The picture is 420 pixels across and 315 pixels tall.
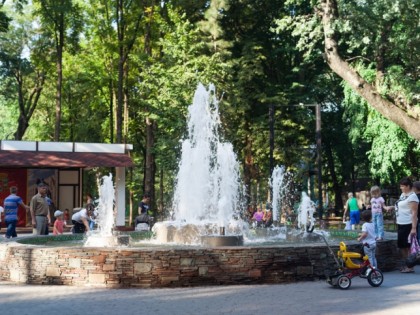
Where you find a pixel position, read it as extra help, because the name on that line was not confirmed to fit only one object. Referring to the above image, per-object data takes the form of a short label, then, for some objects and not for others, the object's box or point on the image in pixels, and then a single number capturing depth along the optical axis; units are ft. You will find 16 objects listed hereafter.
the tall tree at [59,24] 119.75
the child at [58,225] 66.39
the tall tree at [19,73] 135.13
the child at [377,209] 47.06
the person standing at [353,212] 73.87
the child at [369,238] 35.58
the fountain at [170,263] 34.40
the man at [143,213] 63.46
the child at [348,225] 75.68
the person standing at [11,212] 55.23
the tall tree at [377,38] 68.74
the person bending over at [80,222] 60.13
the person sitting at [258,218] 80.79
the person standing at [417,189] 42.29
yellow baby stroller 33.06
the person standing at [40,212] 51.90
